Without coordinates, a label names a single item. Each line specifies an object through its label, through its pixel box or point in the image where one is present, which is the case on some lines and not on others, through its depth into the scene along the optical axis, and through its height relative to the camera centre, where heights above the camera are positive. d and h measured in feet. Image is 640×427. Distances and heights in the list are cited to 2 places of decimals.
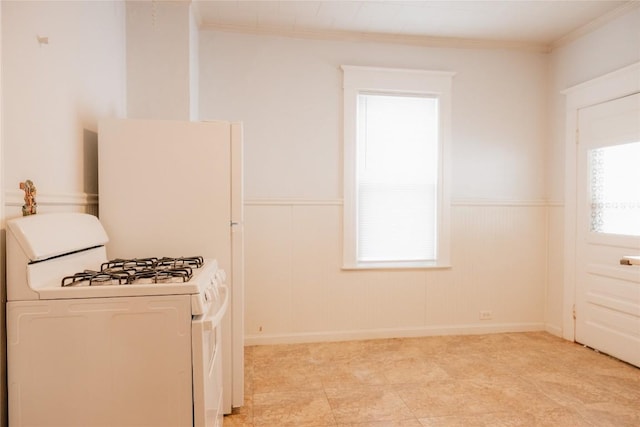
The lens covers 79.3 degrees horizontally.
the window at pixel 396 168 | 11.35 +1.14
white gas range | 4.53 -1.66
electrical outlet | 12.13 -3.44
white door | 9.61 -0.57
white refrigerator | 7.02 +0.25
